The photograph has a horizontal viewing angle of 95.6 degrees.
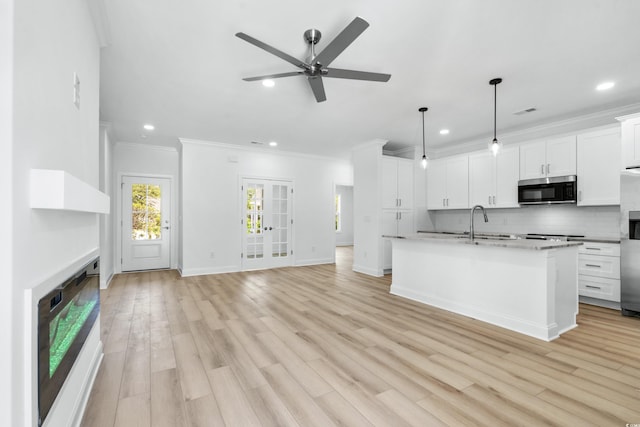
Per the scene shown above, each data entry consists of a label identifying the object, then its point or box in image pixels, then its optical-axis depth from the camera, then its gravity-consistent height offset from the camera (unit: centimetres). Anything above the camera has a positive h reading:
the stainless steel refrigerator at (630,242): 343 -35
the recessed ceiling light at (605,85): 337 +151
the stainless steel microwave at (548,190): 422 +35
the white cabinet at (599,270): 371 -77
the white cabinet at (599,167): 388 +63
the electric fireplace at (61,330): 113 -58
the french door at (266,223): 643 -22
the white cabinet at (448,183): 570 +62
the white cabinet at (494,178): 496 +63
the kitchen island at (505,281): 283 -76
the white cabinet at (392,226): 582 -26
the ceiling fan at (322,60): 212 +130
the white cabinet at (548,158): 430 +86
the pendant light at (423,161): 425 +78
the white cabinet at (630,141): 347 +88
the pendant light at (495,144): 335 +82
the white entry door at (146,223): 604 -19
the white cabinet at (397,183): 586 +63
